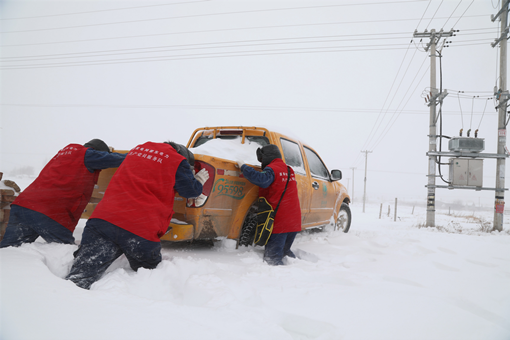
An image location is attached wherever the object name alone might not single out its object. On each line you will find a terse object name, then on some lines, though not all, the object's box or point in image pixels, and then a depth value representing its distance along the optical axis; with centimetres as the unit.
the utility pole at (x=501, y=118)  1046
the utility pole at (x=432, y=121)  1136
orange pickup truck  324
